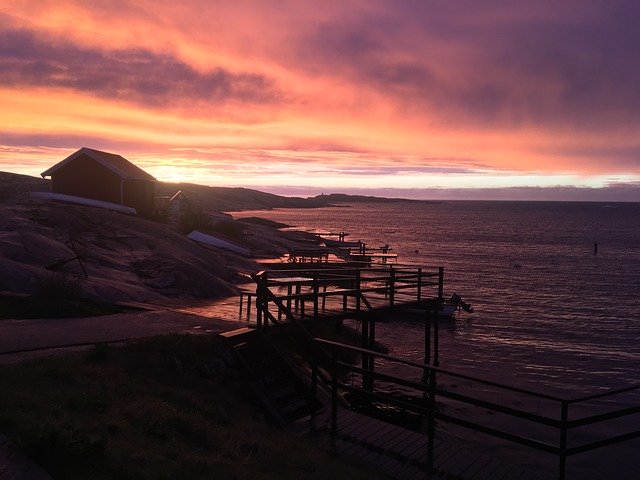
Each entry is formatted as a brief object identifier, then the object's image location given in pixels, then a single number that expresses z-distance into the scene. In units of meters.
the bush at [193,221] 49.94
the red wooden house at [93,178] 44.31
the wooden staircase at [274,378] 11.71
